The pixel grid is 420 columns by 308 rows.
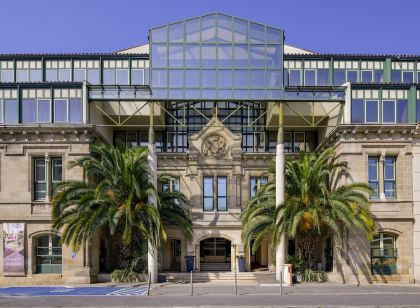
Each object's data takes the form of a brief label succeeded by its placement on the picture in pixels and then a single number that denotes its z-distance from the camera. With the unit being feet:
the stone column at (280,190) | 95.35
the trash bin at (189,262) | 108.99
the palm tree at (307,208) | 90.74
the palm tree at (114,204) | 91.09
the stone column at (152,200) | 95.25
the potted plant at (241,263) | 107.86
